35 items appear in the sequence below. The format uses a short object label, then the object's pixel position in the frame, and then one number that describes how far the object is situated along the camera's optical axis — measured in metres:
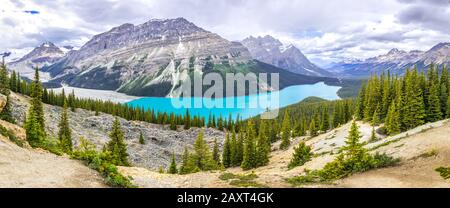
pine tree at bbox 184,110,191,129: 134.25
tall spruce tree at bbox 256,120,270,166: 63.50
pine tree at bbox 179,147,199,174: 55.06
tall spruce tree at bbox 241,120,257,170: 62.03
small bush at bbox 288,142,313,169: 47.25
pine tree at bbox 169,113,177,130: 133.88
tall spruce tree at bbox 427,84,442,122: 61.72
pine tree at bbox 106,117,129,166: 55.03
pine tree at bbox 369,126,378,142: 54.95
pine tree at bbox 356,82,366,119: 83.62
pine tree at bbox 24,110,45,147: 29.82
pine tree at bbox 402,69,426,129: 58.22
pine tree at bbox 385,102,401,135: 58.12
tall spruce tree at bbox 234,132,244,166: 70.19
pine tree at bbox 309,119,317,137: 92.68
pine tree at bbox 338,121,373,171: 24.24
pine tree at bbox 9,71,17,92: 122.52
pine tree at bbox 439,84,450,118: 64.32
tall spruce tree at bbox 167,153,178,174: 58.84
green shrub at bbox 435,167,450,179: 20.24
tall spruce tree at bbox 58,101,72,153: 63.39
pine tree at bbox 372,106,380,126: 70.12
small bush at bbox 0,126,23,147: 26.78
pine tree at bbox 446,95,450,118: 61.28
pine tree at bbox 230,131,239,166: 70.31
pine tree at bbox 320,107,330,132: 95.94
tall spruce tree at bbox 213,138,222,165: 74.69
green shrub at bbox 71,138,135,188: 20.05
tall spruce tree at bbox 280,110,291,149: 88.16
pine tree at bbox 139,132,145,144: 93.78
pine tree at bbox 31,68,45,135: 54.41
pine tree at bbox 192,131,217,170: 60.17
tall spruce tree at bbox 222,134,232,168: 71.32
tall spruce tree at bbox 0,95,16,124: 40.88
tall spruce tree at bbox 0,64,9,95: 68.11
